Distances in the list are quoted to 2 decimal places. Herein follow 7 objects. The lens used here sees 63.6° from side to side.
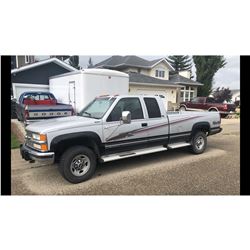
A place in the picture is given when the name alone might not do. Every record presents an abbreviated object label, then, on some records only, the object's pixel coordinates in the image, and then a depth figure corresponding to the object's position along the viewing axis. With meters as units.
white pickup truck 3.98
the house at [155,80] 12.68
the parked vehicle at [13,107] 7.87
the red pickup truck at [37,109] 7.57
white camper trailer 9.18
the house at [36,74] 9.54
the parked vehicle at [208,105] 12.52
